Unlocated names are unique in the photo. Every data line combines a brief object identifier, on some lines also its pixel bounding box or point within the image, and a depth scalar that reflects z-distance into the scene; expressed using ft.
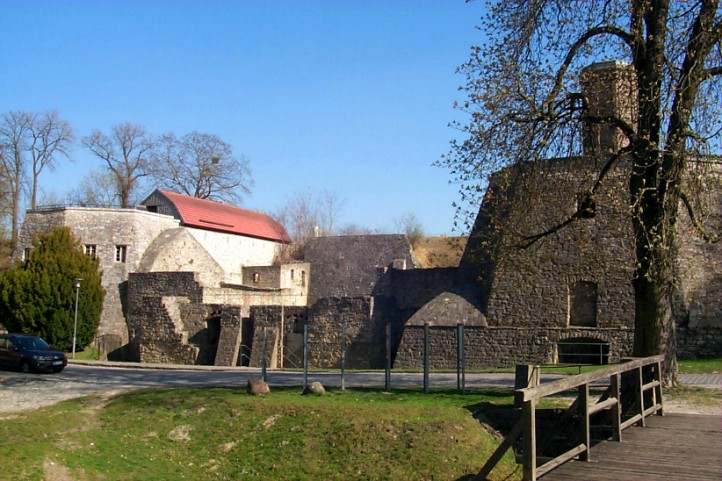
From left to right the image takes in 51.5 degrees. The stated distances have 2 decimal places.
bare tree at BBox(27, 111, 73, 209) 191.42
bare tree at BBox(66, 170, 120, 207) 201.83
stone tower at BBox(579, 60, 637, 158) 51.60
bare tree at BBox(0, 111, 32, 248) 173.88
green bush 118.32
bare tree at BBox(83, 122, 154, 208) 210.18
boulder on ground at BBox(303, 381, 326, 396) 55.16
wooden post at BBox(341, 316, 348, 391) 58.70
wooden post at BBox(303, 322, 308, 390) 62.56
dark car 82.97
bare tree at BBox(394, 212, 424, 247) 204.64
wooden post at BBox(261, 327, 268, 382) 64.66
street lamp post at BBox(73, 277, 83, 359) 115.81
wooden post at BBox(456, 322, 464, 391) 56.18
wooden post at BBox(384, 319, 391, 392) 58.18
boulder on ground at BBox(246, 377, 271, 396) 55.11
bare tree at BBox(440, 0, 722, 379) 48.16
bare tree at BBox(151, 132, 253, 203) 213.87
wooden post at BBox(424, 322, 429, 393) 56.75
